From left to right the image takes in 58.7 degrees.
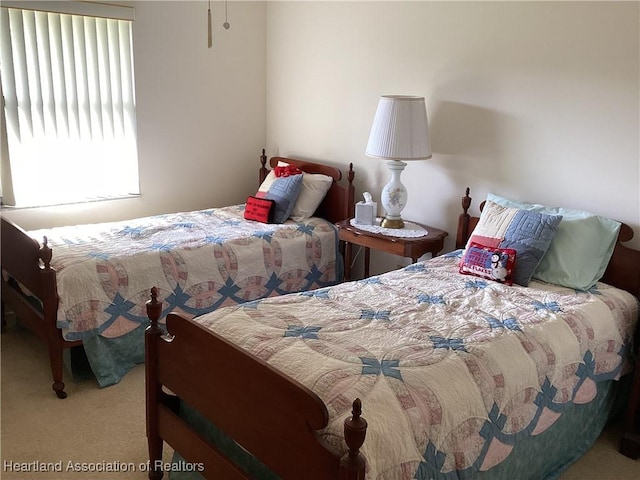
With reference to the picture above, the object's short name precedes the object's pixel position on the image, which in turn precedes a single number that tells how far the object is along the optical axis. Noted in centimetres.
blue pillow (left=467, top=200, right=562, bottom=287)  267
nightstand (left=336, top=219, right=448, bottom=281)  321
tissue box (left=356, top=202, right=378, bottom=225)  355
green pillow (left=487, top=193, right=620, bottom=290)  267
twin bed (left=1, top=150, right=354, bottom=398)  283
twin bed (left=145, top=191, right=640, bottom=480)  160
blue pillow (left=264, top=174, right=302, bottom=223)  385
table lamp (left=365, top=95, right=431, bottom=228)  322
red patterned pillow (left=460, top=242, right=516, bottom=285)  269
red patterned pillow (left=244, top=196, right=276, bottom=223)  383
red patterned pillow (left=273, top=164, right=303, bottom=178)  404
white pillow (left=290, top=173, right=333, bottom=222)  396
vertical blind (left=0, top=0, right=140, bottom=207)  342
